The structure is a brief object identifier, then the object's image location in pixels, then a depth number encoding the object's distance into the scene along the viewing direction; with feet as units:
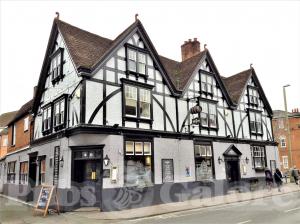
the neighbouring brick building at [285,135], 160.66
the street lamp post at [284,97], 82.01
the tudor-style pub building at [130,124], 51.34
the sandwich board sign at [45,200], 47.47
